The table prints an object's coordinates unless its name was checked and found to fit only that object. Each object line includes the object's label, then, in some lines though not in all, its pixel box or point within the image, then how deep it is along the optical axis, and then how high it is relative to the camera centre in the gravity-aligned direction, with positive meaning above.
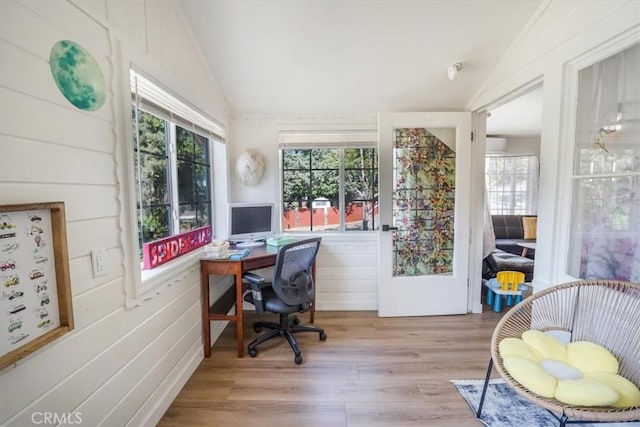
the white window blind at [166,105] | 1.53 +0.57
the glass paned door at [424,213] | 2.80 -0.20
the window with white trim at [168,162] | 1.68 +0.23
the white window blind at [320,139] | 3.08 +0.58
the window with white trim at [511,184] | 5.13 +0.16
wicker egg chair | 1.13 -0.67
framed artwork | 0.83 -0.26
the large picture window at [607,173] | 1.38 +0.10
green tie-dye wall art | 1.02 +0.45
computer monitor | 2.66 -0.28
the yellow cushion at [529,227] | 4.59 -0.54
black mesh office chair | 2.19 -0.75
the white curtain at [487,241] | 3.15 -0.52
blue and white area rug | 1.58 -1.24
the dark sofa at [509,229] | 4.58 -0.58
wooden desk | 2.21 -0.64
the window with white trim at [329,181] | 3.11 +0.14
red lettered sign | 1.66 -0.35
